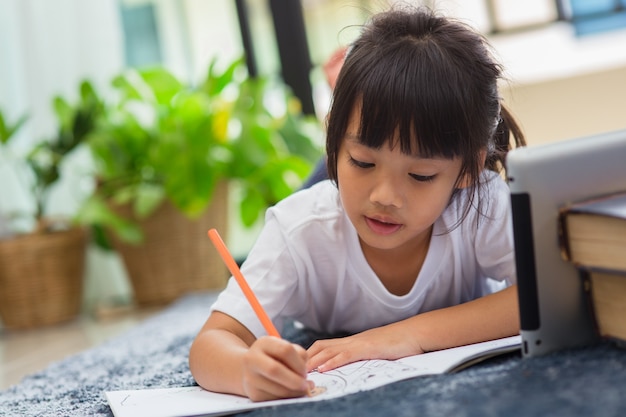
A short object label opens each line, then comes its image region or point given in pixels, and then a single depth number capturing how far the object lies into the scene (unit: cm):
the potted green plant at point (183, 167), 235
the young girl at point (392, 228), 85
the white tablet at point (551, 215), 73
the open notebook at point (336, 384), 75
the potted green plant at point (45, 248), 240
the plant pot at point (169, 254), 246
